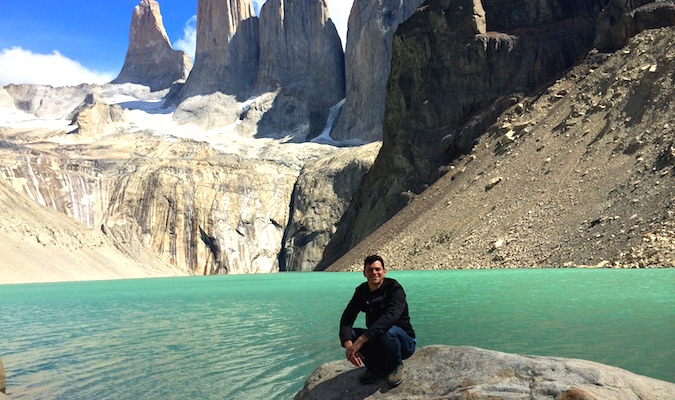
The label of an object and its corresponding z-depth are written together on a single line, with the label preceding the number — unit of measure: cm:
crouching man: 523
